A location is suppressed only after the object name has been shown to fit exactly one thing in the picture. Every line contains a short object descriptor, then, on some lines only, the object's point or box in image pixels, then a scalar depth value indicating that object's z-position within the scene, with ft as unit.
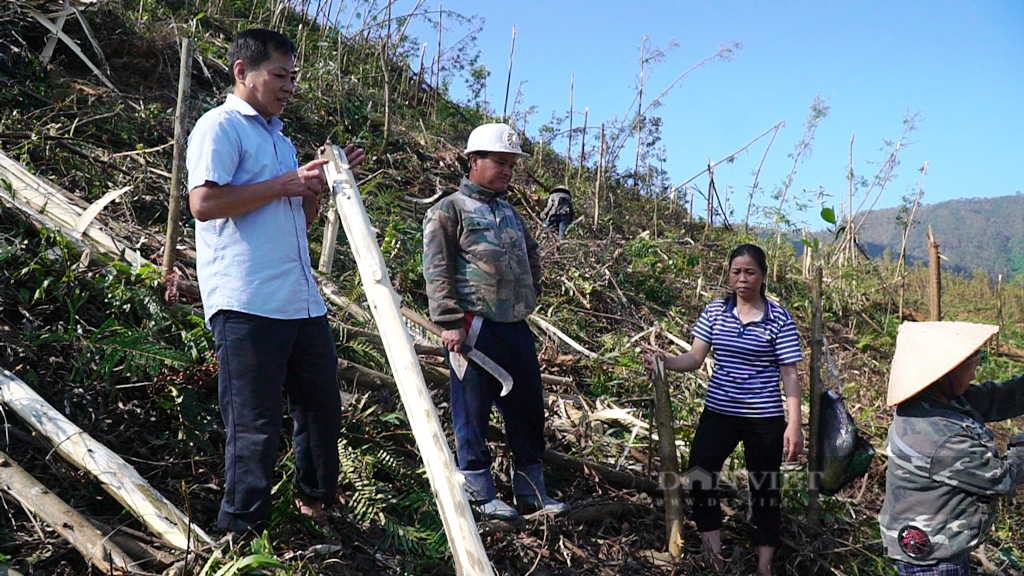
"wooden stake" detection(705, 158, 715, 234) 37.09
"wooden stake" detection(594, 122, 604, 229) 29.03
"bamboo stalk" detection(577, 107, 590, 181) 37.41
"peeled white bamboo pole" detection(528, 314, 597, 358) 17.34
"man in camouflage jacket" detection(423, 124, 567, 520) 10.31
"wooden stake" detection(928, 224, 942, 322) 12.84
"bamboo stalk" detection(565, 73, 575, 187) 37.83
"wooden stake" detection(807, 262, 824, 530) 11.13
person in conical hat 8.41
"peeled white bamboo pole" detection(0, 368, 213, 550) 8.07
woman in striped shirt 11.02
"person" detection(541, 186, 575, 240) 25.96
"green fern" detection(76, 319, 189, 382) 9.81
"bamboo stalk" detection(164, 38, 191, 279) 12.07
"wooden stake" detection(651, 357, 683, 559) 11.00
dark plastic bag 10.50
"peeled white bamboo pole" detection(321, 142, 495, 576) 6.38
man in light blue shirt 7.63
